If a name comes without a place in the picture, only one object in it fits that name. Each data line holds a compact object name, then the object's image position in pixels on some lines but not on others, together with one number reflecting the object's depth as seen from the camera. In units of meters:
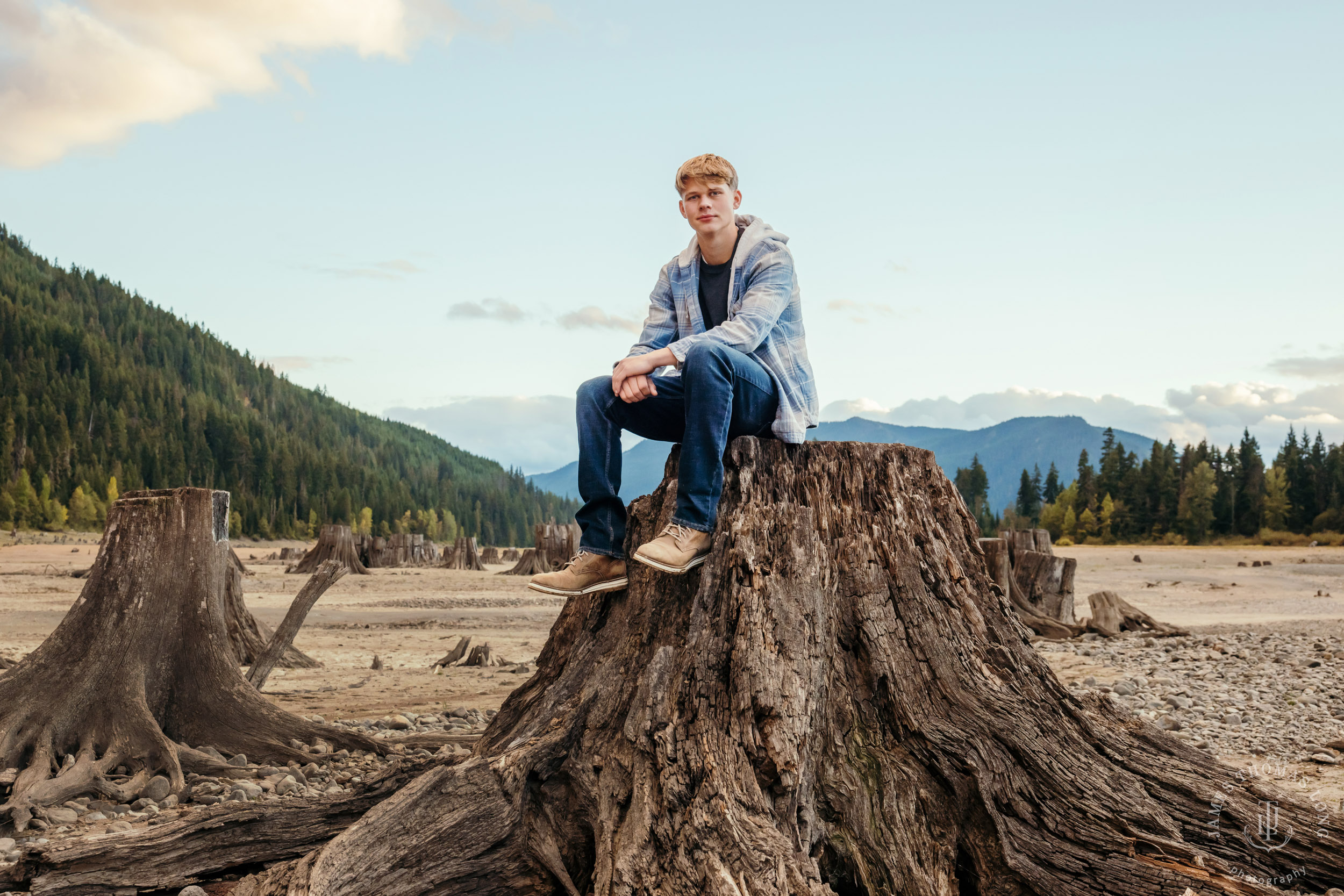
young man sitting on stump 3.67
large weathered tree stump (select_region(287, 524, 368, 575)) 23.36
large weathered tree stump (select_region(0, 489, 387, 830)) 4.92
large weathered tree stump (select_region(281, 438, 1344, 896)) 2.91
